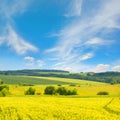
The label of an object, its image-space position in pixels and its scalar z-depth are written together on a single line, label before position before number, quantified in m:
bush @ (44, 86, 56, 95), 55.83
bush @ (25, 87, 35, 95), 55.06
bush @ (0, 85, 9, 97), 45.25
